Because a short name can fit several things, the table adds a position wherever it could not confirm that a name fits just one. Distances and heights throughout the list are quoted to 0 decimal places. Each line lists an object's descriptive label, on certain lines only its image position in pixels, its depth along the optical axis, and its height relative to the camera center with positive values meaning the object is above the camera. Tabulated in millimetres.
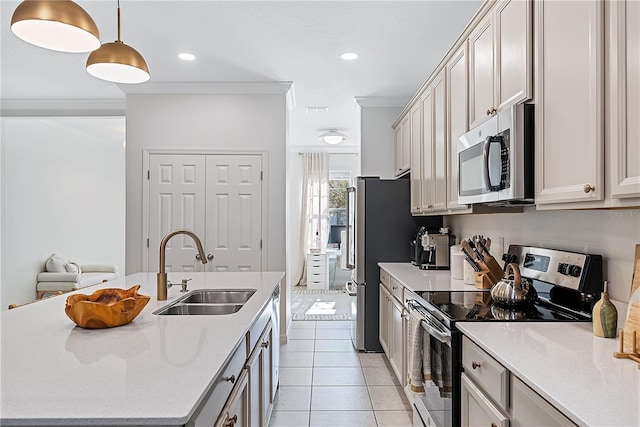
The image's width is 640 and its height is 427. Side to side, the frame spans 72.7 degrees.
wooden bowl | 1620 -360
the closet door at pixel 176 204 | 4656 +137
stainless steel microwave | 1852 +278
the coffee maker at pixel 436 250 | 3666 -271
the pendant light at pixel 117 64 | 2238 +810
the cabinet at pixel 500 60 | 1869 +777
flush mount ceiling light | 6379 +1187
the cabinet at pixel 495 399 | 1169 -562
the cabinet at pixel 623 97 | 1243 +363
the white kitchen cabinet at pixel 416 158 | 3801 +543
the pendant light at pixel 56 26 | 1742 +810
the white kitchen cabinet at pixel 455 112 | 2675 +687
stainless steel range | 1808 -427
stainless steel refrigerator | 4266 -163
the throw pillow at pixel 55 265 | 6512 -733
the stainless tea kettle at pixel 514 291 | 2045 -349
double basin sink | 2252 -479
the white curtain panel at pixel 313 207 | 8164 +195
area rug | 5836 -1317
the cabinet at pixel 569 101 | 1409 +420
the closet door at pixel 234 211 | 4668 +65
